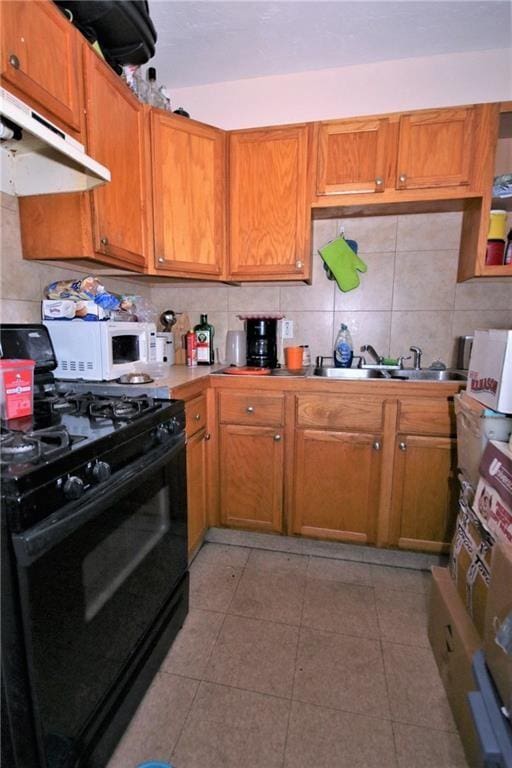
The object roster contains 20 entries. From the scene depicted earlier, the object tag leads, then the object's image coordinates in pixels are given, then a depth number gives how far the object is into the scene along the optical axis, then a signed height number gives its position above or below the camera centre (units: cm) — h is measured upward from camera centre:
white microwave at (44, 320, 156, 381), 149 -11
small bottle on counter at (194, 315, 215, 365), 217 -11
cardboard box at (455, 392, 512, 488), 111 -31
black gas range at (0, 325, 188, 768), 71 -56
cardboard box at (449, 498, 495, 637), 106 -70
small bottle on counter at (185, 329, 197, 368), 216 -14
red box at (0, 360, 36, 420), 103 -19
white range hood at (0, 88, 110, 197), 112 +50
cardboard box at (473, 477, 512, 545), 94 -48
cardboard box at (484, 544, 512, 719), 78 -64
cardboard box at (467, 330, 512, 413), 109 -13
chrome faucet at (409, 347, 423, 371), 204 -16
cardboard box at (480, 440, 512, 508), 95 -37
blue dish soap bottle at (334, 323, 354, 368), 208 -13
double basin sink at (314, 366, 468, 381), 200 -25
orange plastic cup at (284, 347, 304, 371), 210 -18
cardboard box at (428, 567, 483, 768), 100 -95
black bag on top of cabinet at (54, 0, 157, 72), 127 +103
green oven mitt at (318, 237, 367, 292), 209 +34
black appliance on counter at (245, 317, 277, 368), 217 -10
